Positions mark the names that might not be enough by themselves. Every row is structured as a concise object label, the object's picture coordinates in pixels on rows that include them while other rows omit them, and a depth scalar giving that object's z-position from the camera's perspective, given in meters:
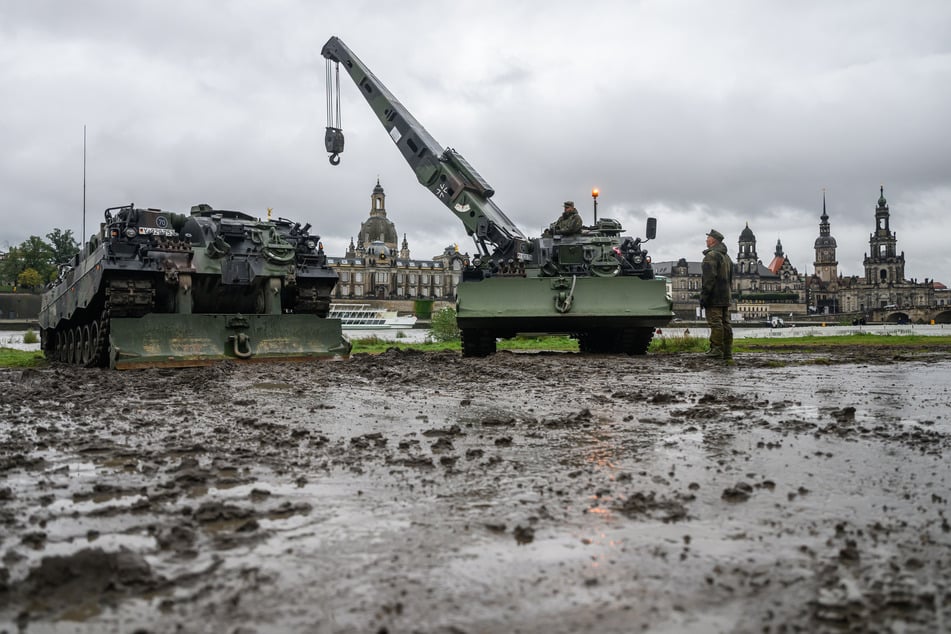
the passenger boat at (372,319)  70.06
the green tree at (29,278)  94.50
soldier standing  11.95
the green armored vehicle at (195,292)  12.01
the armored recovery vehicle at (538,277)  13.78
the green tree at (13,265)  98.25
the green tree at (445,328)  27.78
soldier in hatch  15.27
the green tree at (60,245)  101.00
